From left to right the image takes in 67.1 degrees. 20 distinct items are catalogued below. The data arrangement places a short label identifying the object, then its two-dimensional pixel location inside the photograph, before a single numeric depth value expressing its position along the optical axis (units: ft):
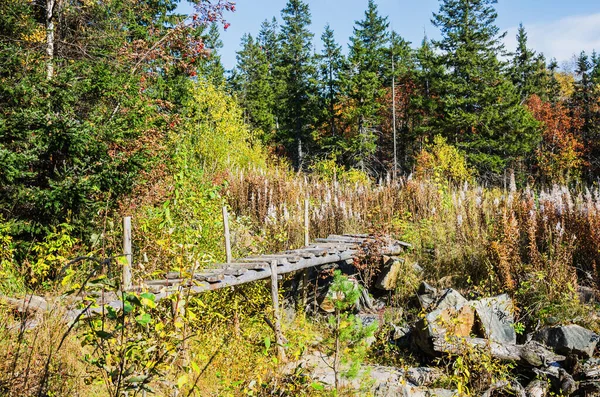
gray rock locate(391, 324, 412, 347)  21.32
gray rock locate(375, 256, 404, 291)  25.48
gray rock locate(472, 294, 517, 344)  19.33
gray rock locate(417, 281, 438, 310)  23.17
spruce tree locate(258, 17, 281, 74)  142.08
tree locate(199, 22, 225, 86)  110.78
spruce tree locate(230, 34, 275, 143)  120.47
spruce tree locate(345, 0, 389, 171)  96.32
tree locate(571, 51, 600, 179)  108.17
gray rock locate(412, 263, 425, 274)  26.24
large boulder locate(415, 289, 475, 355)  19.22
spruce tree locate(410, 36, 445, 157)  98.63
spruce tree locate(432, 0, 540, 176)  89.35
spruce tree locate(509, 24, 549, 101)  120.58
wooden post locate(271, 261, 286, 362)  17.74
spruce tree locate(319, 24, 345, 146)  110.22
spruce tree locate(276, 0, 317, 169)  120.67
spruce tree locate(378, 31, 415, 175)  115.14
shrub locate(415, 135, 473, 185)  71.31
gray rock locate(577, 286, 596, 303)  20.51
